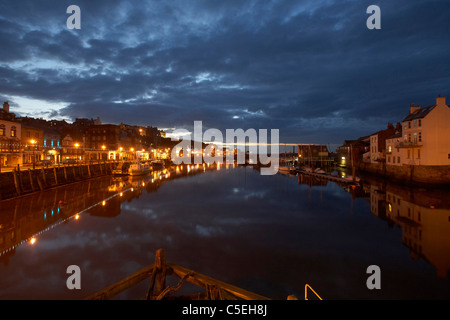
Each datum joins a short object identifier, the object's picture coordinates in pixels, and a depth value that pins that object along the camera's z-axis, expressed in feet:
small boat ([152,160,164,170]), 243.07
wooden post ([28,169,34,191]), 88.38
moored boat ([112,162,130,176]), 165.01
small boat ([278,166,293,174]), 229.13
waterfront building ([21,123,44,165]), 138.41
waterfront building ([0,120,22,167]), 117.75
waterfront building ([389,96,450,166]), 115.14
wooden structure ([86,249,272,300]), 18.37
